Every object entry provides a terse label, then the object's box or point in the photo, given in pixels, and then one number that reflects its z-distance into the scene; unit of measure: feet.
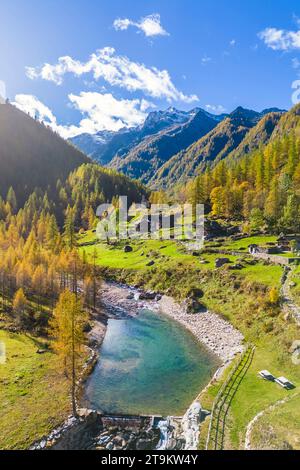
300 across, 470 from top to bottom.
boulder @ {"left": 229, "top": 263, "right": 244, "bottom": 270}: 272.92
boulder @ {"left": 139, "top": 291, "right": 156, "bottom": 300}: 299.48
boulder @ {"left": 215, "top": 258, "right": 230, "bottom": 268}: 291.13
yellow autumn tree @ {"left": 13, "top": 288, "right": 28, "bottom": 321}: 213.66
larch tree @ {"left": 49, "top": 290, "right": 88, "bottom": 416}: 132.67
